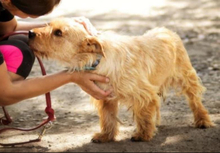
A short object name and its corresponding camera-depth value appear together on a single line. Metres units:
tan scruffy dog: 3.84
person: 3.87
